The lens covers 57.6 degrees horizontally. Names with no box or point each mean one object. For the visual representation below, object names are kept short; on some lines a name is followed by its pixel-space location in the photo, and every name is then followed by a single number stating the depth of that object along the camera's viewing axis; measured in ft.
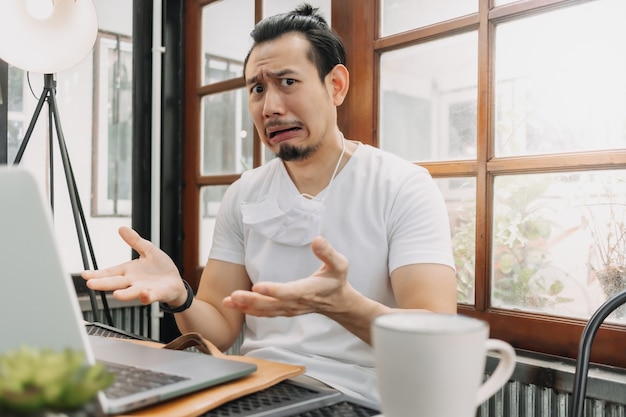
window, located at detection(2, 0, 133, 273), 7.13
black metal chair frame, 2.80
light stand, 5.61
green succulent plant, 0.80
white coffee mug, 1.33
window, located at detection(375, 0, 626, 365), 3.96
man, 3.42
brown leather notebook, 1.72
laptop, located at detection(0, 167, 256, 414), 1.47
